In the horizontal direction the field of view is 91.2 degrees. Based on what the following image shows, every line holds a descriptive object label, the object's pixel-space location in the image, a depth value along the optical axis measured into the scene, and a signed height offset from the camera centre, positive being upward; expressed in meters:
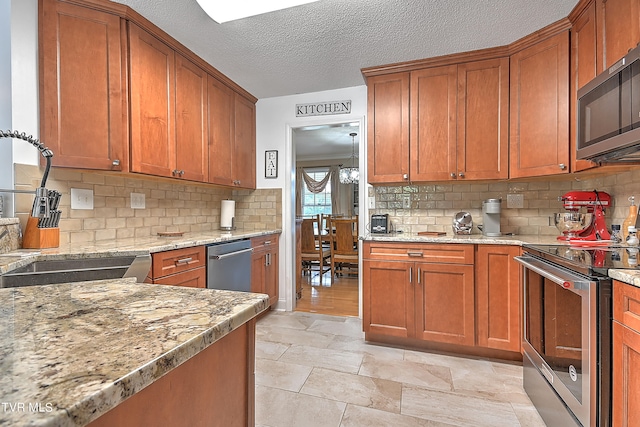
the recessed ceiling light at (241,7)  1.85 +1.23
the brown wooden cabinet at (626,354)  1.04 -0.51
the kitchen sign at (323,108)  3.21 +1.07
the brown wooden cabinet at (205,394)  0.47 -0.33
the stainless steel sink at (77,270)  1.30 -0.28
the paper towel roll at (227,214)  3.29 -0.04
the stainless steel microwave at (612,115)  1.32 +0.45
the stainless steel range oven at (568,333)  1.18 -0.56
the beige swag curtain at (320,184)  7.40 +0.61
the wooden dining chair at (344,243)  4.56 -0.49
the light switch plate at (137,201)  2.43 +0.08
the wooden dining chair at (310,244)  4.87 -0.54
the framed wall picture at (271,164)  3.48 +0.52
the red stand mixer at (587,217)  2.07 -0.06
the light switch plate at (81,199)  2.02 +0.08
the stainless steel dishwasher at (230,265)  2.31 -0.44
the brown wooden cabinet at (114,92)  1.80 +0.77
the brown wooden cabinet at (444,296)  2.22 -0.66
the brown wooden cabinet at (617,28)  1.54 +0.95
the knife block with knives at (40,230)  1.68 -0.10
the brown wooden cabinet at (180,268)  1.83 -0.36
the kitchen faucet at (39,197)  1.38 +0.07
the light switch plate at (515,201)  2.73 +0.07
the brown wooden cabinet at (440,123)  2.50 +0.72
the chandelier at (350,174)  5.99 +0.70
